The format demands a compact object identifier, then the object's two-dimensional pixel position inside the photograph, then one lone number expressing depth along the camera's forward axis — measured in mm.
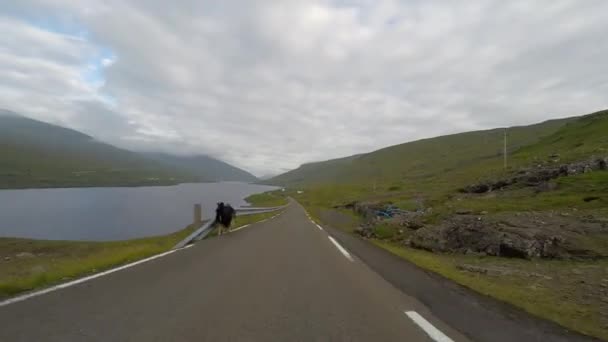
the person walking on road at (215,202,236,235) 16695
